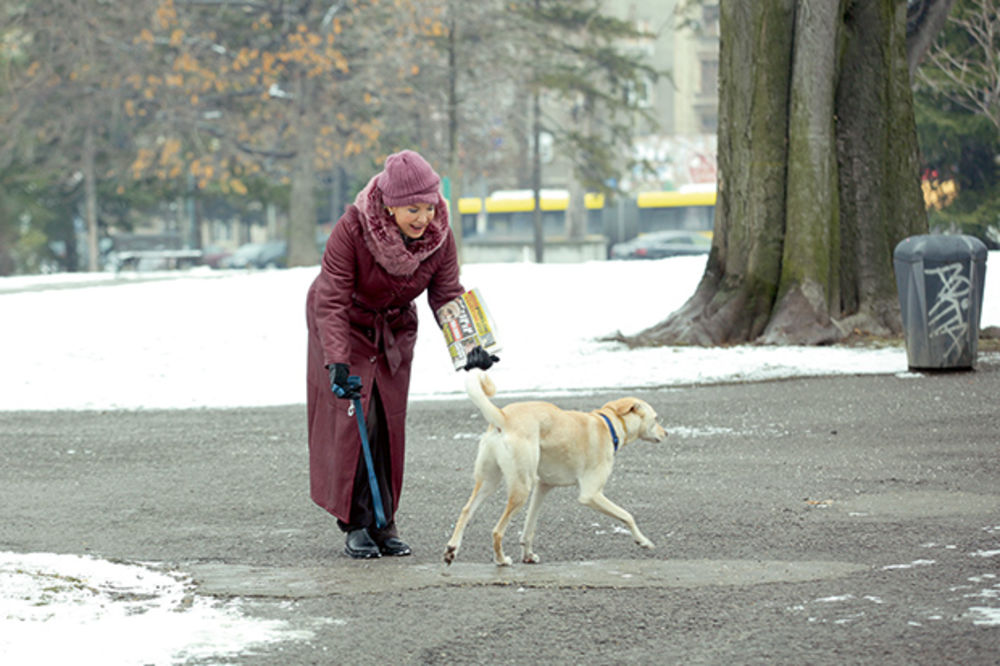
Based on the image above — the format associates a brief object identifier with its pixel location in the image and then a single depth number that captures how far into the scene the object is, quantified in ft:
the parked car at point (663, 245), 173.06
